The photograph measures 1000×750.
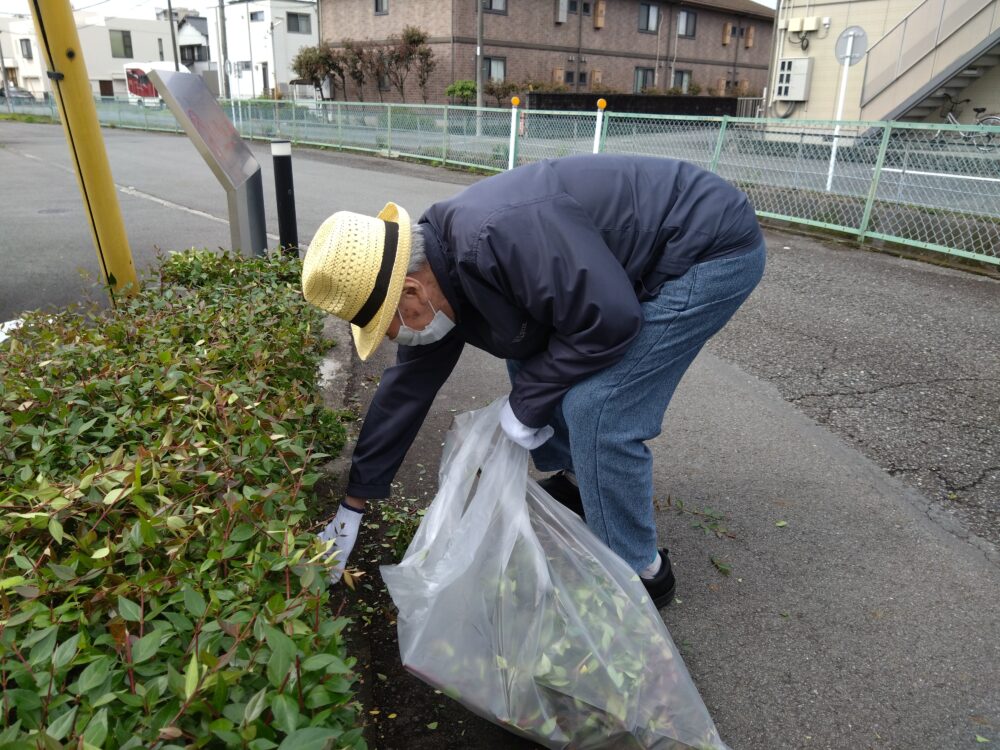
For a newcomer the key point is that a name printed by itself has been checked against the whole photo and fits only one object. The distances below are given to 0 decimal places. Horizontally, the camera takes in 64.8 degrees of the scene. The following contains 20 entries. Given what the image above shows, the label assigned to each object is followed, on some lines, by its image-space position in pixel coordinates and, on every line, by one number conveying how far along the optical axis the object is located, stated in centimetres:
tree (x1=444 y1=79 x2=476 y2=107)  2627
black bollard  426
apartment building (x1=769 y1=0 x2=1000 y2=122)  1374
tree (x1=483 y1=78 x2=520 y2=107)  2771
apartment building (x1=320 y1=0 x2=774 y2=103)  2841
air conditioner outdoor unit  1603
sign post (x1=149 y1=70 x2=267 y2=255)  351
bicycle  662
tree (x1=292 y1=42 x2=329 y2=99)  3012
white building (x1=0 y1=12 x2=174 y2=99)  5184
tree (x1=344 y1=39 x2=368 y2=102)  2980
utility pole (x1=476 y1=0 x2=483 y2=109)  2495
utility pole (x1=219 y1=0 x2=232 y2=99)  3075
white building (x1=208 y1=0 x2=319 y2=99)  3738
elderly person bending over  177
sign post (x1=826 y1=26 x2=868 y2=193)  1088
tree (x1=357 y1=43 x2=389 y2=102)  2920
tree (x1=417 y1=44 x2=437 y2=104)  2788
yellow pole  356
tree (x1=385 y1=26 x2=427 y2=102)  2775
